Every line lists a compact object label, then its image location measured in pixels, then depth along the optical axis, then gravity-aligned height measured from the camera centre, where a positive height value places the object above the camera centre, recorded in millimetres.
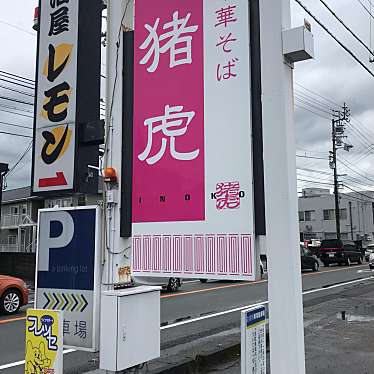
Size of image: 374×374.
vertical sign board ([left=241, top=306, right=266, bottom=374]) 3400 -789
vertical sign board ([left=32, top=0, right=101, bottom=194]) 4480 +1464
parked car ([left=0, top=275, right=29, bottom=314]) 11172 -1363
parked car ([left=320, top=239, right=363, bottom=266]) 32562 -1132
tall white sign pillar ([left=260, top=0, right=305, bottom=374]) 3400 +255
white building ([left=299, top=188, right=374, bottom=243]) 66500 +3063
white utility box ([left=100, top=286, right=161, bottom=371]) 3928 -794
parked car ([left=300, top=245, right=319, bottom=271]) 25922 -1395
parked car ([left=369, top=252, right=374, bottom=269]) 28066 -1564
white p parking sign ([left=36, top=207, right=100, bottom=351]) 4320 -297
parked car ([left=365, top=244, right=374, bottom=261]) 42678 -1226
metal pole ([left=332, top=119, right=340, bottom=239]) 40875 +5924
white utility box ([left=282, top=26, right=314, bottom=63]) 3479 +1487
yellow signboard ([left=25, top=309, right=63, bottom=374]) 3885 -884
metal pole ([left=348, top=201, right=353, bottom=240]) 64275 +3191
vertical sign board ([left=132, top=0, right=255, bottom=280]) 3678 +840
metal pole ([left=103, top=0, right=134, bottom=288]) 4352 +1024
